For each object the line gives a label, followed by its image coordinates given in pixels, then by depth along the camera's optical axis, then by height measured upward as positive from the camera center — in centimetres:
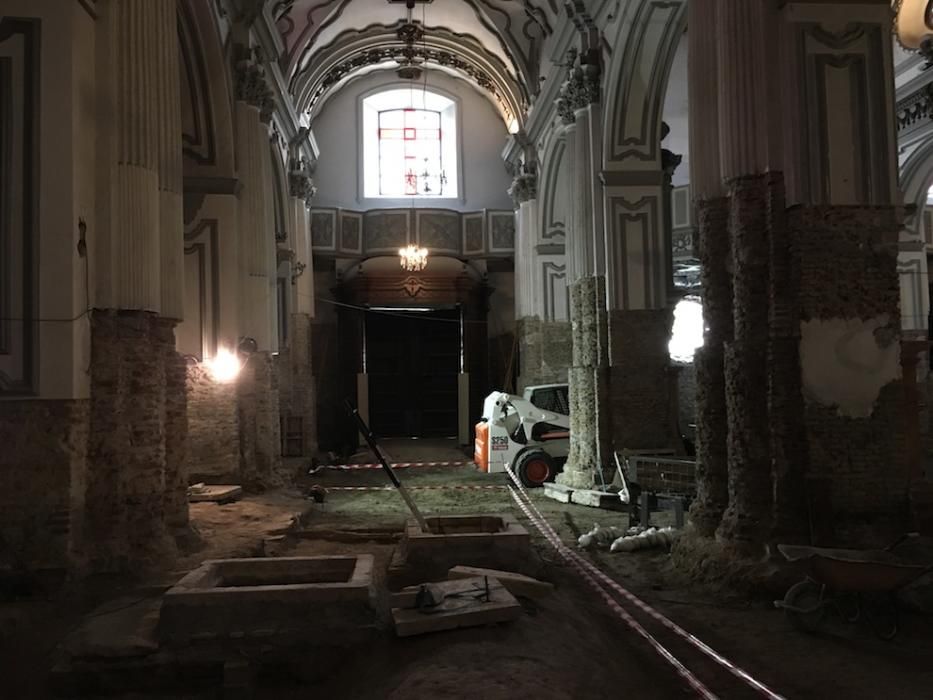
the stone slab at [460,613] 491 -157
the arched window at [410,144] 2095 +664
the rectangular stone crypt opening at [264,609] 483 -149
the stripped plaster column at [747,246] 666 +114
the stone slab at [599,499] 1095 -183
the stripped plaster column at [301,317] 1662 +154
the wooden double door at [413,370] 2109 +26
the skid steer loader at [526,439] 1338 -112
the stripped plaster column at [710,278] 718 +91
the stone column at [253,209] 1172 +277
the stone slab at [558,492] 1163 -182
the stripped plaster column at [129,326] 639 +52
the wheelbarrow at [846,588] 527 -159
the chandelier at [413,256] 1680 +277
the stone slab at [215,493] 1009 -150
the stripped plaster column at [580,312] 1196 +104
